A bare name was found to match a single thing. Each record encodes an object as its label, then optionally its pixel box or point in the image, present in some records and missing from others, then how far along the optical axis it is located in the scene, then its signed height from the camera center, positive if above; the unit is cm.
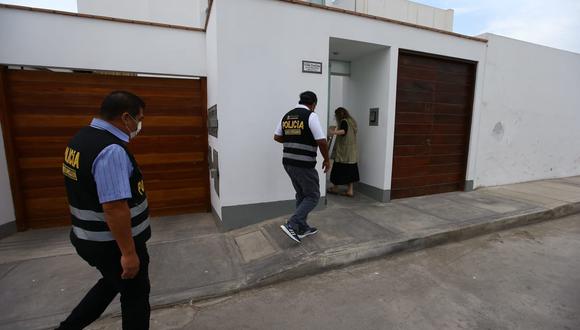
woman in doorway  529 -58
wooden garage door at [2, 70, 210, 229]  413 -23
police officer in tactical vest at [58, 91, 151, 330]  162 -50
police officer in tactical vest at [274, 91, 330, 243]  329 -35
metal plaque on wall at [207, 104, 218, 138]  406 -1
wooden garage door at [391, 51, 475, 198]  525 -4
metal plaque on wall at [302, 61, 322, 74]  415 +77
